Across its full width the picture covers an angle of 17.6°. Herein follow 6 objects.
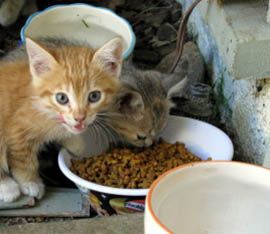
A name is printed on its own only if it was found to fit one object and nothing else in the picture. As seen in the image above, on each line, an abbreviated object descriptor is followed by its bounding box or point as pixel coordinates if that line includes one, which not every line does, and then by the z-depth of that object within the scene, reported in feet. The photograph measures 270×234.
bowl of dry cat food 2.71
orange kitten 2.66
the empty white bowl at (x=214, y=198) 2.06
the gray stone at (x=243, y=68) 2.65
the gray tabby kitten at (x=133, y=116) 2.84
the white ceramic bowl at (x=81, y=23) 3.48
